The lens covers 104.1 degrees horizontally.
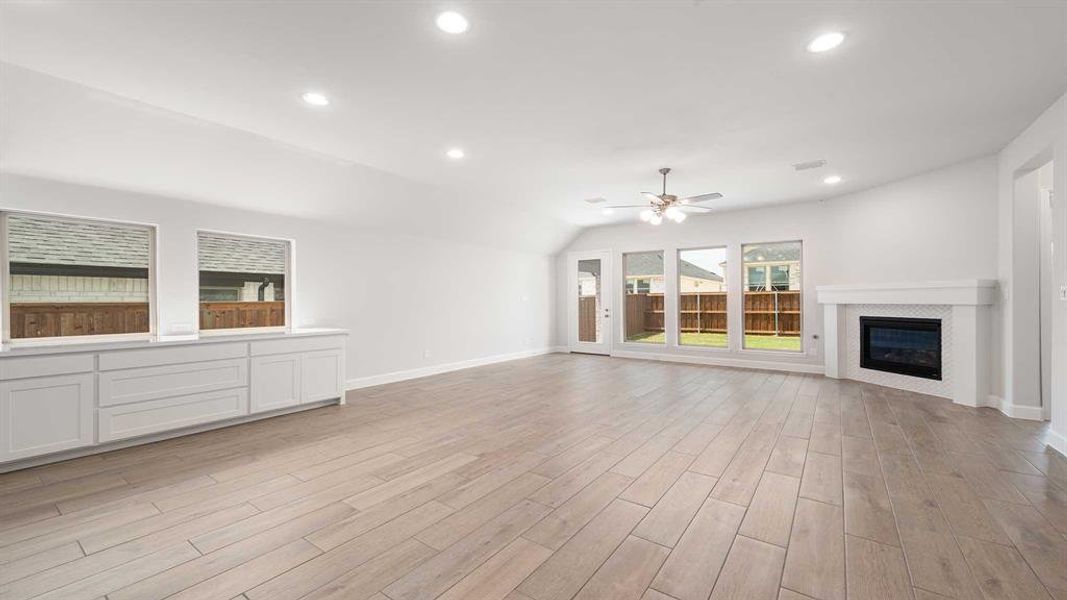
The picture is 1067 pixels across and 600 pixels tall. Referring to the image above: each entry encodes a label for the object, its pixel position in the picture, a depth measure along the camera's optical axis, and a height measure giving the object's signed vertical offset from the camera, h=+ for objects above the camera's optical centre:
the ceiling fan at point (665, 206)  4.95 +1.17
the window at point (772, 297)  7.21 +0.09
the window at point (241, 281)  4.60 +0.25
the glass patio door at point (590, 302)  8.84 +0.00
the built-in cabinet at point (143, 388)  2.97 -0.73
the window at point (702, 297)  7.96 +0.10
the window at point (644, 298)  8.52 +0.08
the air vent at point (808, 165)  4.79 +1.60
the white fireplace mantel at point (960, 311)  4.55 -0.11
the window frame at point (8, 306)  3.49 -0.03
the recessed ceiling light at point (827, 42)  2.46 +1.57
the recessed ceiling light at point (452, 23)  2.26 +1.56
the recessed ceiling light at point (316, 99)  3.12 +1.56
